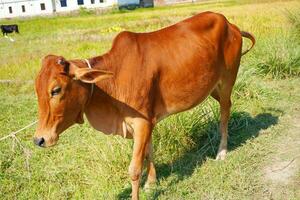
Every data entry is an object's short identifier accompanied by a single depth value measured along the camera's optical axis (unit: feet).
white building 165.78
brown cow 10.30
